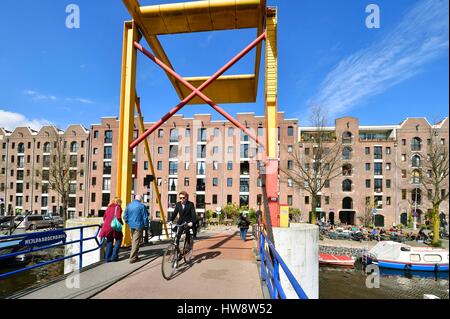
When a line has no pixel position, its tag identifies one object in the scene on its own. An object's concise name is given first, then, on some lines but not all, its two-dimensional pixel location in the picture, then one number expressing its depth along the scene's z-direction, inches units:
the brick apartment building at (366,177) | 1563.7
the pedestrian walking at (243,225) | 472.1
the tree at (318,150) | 960.9
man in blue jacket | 251.1
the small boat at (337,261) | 799.1
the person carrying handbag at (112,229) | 253.3
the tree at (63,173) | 1113.1
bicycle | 208.8
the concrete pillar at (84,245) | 276.7
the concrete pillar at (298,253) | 263.0
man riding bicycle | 248.2
